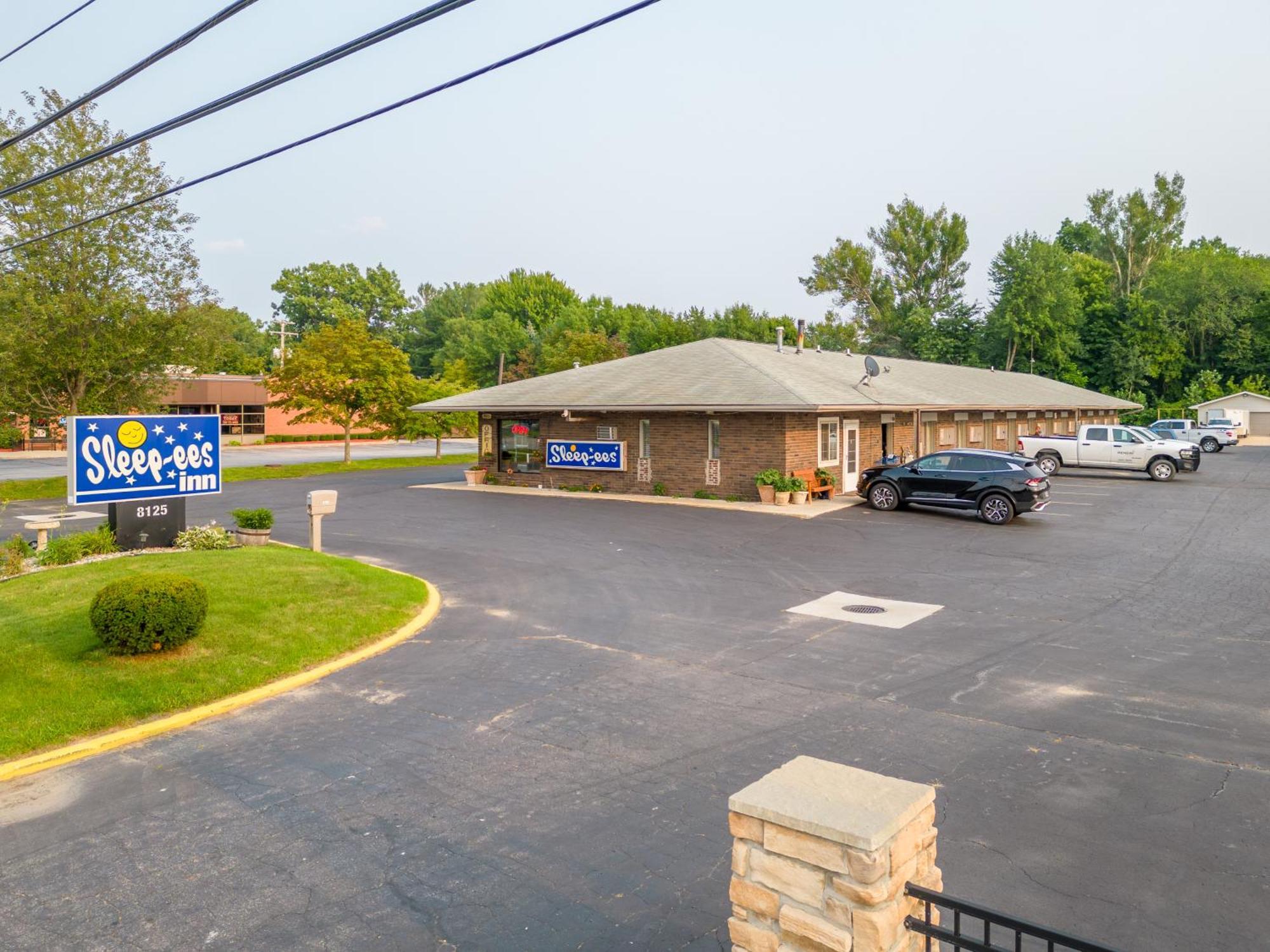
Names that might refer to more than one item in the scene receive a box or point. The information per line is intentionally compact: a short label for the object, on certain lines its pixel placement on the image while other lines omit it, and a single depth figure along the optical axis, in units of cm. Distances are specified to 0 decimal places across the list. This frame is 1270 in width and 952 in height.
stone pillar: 349
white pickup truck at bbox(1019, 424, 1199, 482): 3219
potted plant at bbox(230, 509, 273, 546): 1755
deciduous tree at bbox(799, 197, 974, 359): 8388
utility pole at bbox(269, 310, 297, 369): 6062
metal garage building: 6738
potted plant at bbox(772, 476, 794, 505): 2492
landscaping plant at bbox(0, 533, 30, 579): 1491
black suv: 2144
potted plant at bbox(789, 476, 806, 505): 2500
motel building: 2586
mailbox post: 1641
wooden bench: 2567
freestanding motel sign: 1469
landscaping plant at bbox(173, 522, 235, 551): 1645
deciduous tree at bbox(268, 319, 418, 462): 4084
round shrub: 952
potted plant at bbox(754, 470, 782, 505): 2517
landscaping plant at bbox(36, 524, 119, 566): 1535
